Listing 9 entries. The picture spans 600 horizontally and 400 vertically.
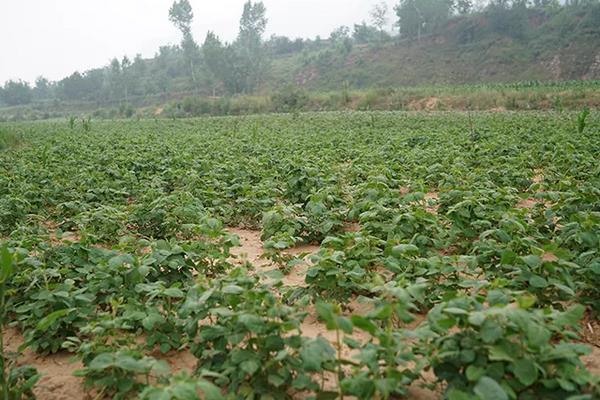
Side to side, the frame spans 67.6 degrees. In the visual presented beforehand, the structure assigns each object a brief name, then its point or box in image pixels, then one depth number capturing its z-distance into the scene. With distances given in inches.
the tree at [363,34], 3545.8
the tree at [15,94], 3649.1
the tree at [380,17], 3388.3
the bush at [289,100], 1605.6
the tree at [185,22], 2689.5
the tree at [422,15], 2753.4
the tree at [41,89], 4237.9
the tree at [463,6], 2930.6
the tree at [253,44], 2558.3
